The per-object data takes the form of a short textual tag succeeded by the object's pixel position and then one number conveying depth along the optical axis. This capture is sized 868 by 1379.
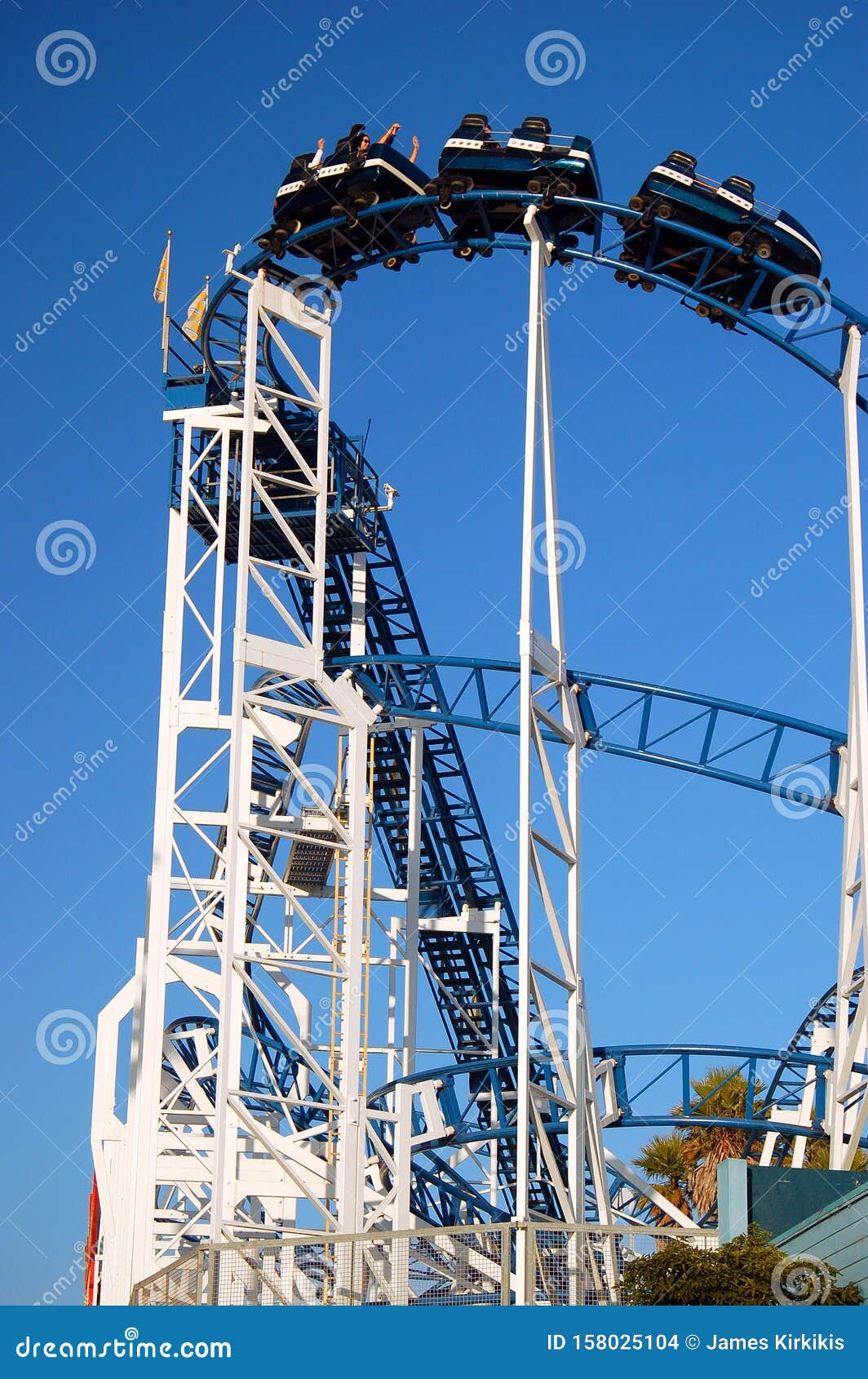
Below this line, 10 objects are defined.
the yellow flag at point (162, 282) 29.45
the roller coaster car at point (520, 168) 22.27
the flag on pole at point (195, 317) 29.06
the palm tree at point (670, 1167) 33.41
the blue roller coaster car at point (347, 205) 23.48
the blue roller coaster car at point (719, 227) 22.31
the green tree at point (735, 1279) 14.27
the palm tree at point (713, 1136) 32.66
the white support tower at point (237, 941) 21.22
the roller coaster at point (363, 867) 20.66
